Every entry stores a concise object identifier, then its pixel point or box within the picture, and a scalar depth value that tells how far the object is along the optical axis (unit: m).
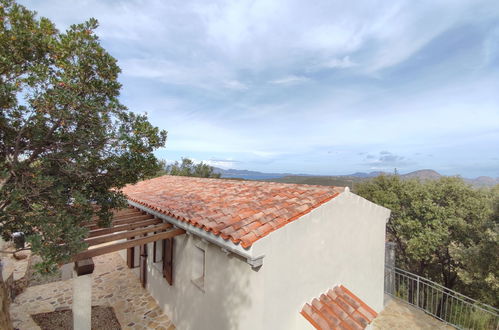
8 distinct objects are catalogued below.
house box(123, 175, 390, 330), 4.91
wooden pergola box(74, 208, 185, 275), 5.18
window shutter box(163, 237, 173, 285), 7.90
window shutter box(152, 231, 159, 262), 9.15
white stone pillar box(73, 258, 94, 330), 5.39
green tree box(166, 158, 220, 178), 37.56
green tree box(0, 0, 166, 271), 3.34
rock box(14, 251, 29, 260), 11.47
